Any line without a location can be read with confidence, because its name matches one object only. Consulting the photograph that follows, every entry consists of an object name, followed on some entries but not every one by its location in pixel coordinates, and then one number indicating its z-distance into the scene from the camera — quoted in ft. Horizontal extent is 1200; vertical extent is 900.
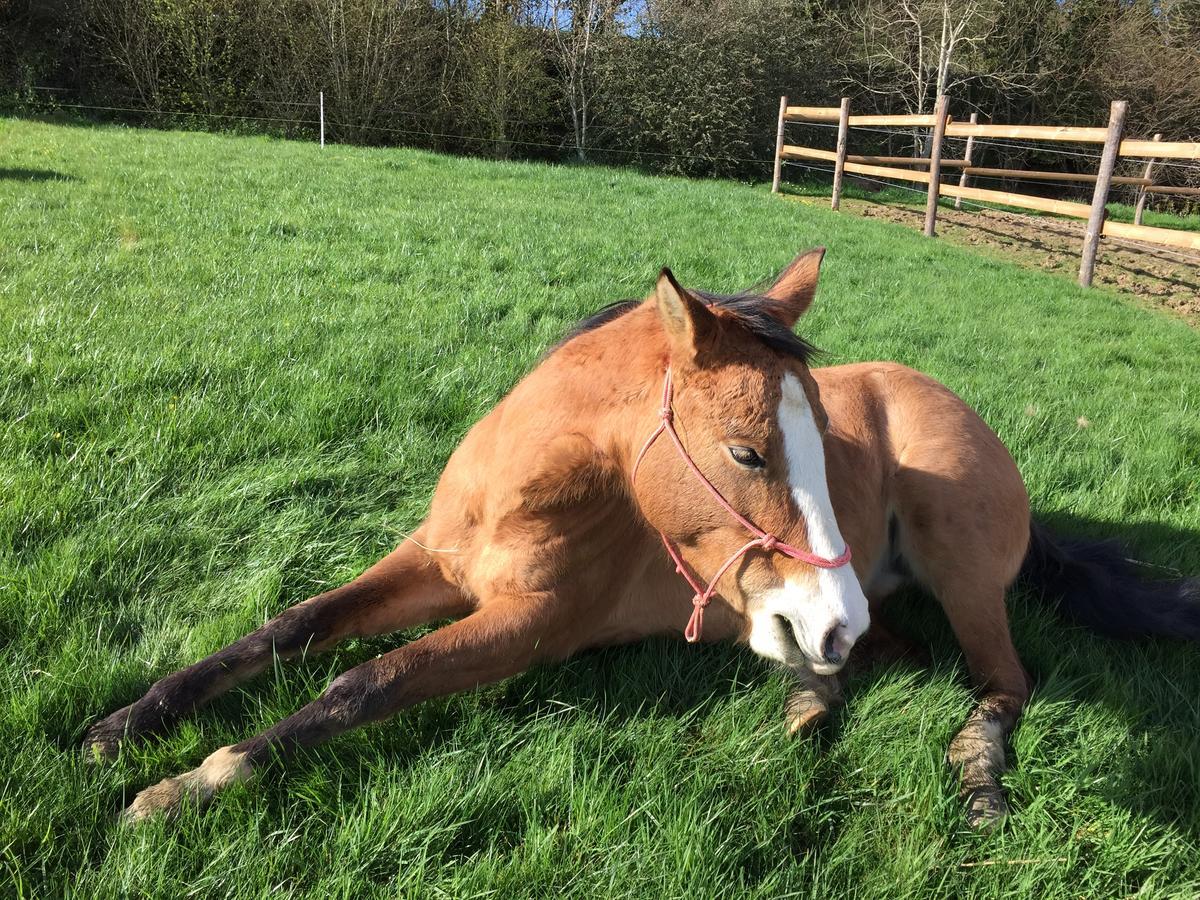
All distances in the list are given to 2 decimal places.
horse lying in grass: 6.43
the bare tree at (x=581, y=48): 70.85
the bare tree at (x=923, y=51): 76.38
